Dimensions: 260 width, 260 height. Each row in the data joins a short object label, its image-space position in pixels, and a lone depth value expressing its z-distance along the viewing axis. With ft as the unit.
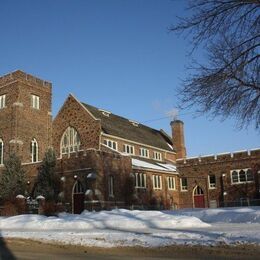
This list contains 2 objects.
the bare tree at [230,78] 49.60
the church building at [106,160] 124.36
